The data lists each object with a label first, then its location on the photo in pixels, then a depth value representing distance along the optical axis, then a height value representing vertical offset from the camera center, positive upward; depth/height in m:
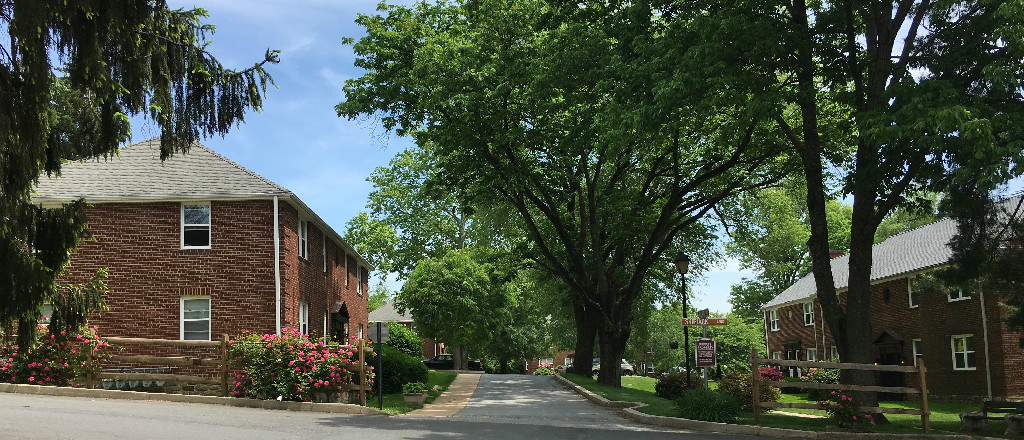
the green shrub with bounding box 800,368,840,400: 34.56 -2.75
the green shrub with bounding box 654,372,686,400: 27.20 -2.30
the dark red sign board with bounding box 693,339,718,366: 19.22 -0.88
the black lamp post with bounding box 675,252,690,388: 22.98 +1.46
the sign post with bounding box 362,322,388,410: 18.53 -0.25
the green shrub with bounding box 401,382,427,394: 20.45 -1.61
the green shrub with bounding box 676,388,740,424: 16.03 -1.78
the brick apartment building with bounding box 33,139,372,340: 22.94 +2.04
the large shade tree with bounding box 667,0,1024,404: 14.05 +4.09
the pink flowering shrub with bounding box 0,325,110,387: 18.86 -0.70
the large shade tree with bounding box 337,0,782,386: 20.47 +5.76
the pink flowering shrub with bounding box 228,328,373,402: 17.98 -0.94
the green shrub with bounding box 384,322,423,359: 39.94 -0.90
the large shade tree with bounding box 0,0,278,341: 7.79 +2.38
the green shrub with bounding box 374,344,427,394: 23.34 -1.34
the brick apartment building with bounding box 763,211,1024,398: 27.95 -0.74
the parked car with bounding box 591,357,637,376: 76.44 -5.09
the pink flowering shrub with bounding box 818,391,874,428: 15.40 -1.88
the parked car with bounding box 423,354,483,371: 57.19 -2.91
